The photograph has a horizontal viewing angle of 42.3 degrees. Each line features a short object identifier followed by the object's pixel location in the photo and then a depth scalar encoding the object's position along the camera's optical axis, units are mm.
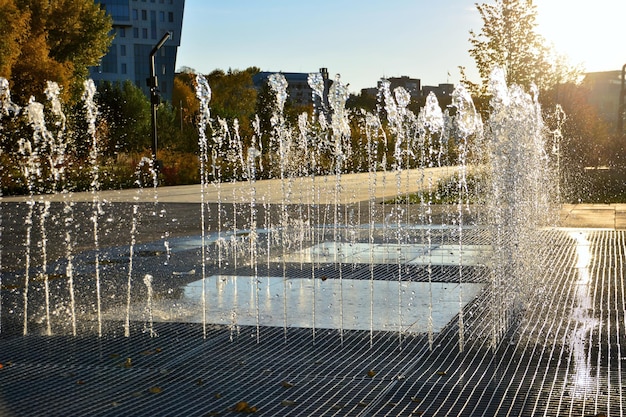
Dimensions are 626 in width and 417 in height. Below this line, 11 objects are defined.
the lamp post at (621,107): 27875
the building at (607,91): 83812
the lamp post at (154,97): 24609
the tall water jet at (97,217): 7094
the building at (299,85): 154000
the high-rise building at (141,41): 90562
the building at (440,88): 131450
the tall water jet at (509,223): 6823
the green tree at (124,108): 51156
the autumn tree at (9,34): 24031
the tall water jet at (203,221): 6879
